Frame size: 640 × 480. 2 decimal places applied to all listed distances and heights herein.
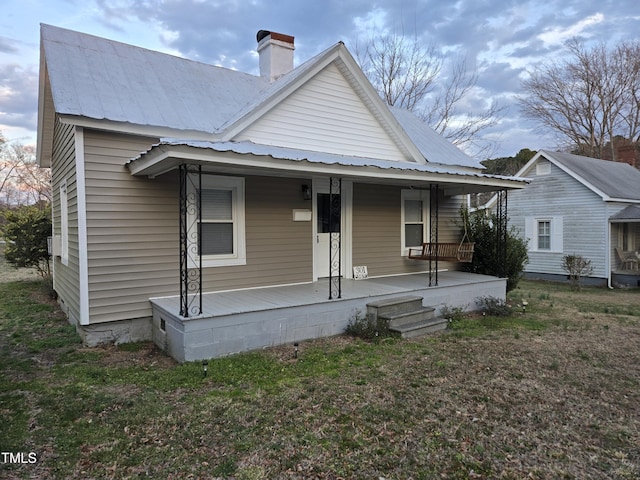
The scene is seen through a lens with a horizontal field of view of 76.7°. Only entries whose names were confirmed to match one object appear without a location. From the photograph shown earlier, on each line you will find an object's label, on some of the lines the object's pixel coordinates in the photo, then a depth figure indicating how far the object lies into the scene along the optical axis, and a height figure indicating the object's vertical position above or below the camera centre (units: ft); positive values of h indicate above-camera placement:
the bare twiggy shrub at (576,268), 44.96 -3.72
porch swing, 26.20 -1.05
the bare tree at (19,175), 92.68 +15.28
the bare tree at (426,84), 63.93 +24.72
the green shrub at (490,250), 30.71 -1.06
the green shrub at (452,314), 23.66 -4.66
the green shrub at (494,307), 25.91 -4.60
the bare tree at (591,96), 78.23 +28.18
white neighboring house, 46.44 +2.41
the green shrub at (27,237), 36.01 +0.27
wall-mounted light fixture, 24.99 +2.83
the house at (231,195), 18.28 +2.50
